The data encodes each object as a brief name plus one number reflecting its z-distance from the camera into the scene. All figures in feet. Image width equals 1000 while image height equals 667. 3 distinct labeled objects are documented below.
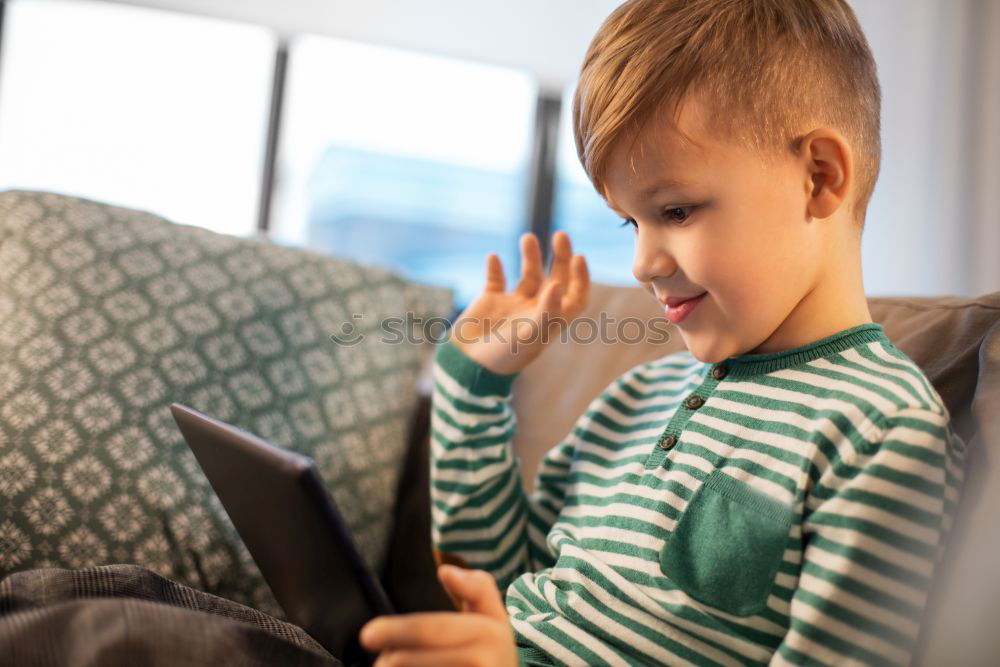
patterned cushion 2.77
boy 1.77
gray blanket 1.43
